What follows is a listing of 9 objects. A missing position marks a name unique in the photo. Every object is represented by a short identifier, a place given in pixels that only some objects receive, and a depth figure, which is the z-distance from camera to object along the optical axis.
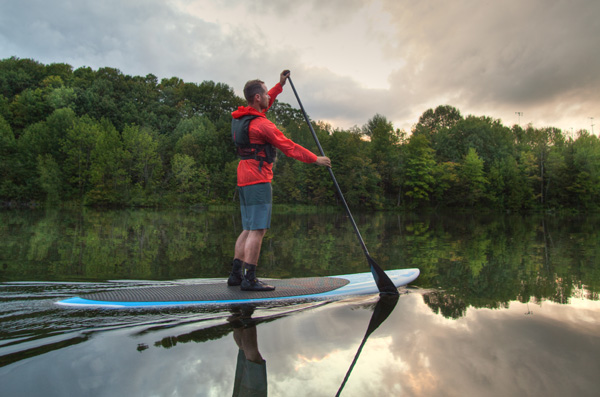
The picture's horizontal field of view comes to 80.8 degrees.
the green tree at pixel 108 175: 38.00
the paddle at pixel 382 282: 4.11
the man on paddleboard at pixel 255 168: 3.81
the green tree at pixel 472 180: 43.66
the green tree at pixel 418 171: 44.88
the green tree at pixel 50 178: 35.47
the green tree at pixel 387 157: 46.47
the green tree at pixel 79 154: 39.25
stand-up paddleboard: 3.36
